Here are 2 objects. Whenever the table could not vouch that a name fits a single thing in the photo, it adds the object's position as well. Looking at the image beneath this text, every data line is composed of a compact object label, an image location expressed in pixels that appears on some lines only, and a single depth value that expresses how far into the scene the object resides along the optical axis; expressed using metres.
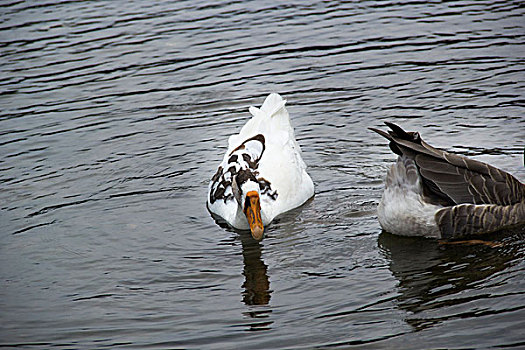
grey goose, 14.91
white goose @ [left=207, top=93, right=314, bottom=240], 16.92
